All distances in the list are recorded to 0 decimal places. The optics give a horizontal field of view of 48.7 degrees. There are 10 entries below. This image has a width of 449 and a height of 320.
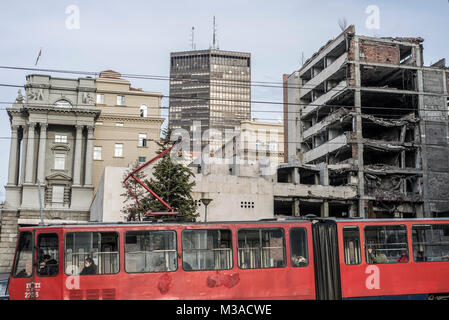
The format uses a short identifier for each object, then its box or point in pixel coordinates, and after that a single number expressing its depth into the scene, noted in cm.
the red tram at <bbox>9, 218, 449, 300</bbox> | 1595
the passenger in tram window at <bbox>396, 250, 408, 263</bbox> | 1790
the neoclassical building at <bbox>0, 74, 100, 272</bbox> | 6961
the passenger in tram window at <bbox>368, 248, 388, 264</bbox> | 1773
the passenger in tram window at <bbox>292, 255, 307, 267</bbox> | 1725
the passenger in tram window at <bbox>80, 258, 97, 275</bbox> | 1592
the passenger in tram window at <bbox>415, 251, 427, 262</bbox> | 1806
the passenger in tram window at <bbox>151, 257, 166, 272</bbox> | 1623
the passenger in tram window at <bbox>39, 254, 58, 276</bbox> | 1585
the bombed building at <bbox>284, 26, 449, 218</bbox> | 6044
